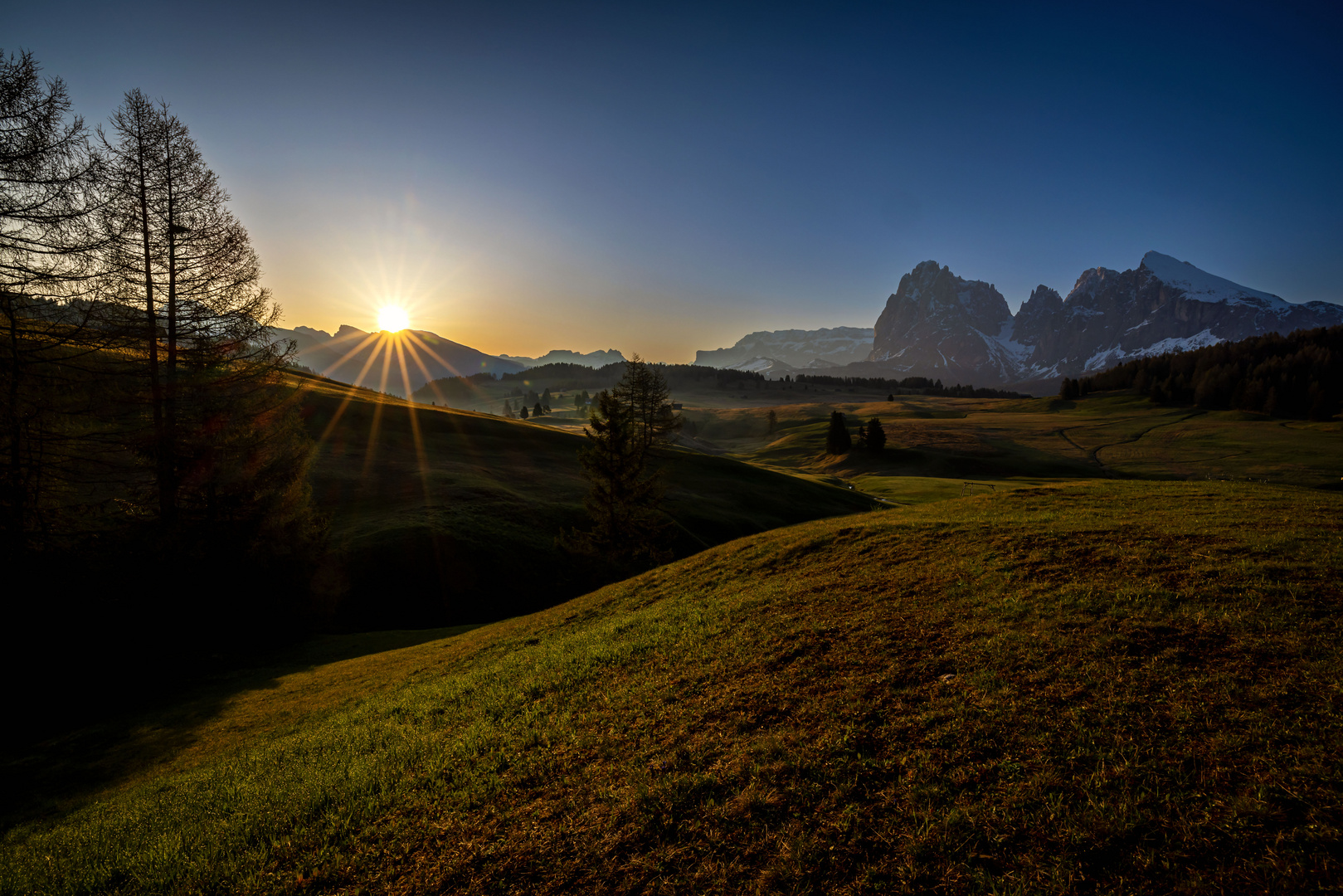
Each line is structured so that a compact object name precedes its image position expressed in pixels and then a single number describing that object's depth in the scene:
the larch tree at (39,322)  15.98
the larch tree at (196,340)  20.50
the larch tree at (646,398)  54.75
